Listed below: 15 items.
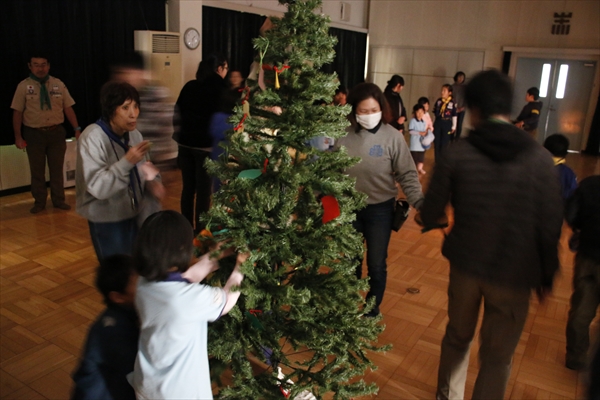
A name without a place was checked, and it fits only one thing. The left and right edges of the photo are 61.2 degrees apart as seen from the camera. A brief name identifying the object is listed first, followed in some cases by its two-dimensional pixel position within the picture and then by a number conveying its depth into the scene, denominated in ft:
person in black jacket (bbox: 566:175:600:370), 7.30
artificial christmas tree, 5.28
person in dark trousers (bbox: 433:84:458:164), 24.21
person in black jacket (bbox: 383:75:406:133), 20.71
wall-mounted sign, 32.40
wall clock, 23.77
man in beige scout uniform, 16.25
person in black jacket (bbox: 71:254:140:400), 4.98
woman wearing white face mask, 8.43
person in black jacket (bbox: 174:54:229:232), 11.98
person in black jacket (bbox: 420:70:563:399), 5.83
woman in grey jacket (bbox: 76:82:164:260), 7.08
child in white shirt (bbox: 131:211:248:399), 4.60
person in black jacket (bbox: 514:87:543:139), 24.11
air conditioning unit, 21.45
